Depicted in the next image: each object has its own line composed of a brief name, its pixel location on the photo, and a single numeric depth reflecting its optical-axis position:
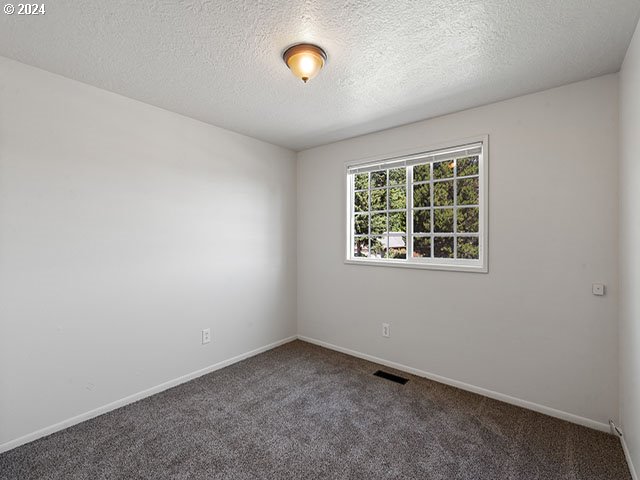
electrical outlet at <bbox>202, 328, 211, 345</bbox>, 3.04
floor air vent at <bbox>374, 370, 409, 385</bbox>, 2.88
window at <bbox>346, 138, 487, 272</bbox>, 2.77
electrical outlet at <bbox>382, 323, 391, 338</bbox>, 3.22
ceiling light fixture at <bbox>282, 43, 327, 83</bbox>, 1.83
